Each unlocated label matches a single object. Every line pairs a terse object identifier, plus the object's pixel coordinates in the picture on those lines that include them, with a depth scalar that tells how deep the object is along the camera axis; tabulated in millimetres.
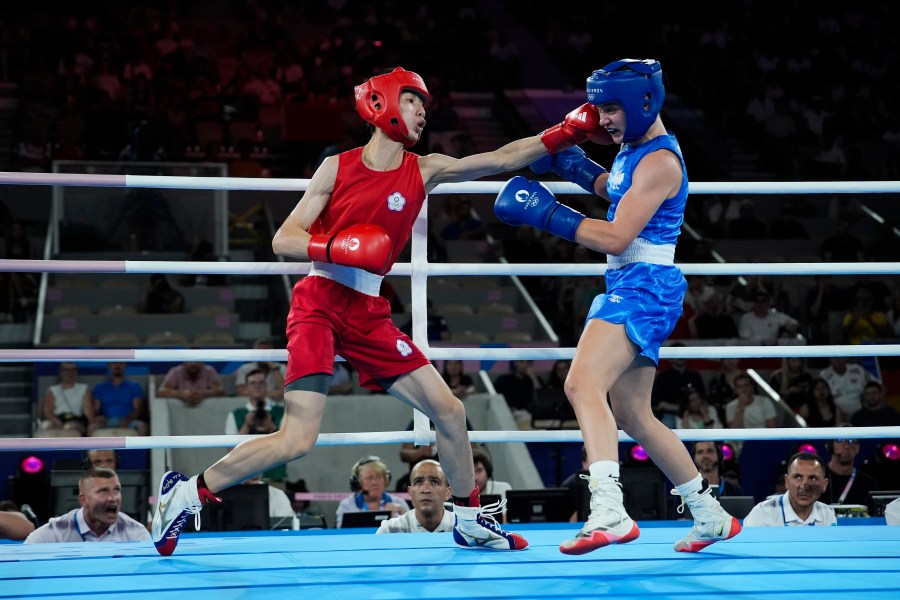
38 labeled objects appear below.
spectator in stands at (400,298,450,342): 9461
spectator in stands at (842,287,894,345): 9977
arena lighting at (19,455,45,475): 5895
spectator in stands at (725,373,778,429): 8469
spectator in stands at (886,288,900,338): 10219
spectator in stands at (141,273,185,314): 9383
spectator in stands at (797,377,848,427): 8445
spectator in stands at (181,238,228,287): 9453
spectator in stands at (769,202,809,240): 12070
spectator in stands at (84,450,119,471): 5746
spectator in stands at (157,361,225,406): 8047
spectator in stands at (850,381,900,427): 8188
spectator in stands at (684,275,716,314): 10352
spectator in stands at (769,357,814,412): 8820
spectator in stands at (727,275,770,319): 10422
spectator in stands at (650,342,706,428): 8406
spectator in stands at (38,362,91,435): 7902
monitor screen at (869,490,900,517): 5250
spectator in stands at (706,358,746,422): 8867
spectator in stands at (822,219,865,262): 11328
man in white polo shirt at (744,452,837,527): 4762
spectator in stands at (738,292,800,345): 9875
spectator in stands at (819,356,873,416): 9234
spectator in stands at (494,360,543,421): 8766
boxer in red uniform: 3230
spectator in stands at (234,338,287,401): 7953
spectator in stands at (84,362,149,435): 8039
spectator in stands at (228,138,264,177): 12398
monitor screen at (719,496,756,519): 4989
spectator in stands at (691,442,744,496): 6266
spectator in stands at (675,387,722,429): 8164
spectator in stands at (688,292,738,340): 9859
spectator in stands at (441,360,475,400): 8361
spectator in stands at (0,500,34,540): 4164
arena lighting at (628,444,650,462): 6059
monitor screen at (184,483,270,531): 4820
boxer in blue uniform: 3158
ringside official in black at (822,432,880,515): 6387
